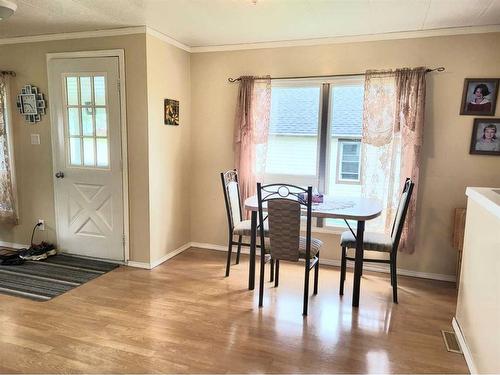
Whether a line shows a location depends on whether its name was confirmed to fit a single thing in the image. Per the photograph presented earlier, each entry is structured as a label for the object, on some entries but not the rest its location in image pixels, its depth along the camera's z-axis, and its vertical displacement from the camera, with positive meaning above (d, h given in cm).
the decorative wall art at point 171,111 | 379 +31
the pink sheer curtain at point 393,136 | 340 +9
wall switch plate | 398 -1
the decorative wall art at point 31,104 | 387 +37
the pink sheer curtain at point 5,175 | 401 -42
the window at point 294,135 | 385 +10
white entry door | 360 -15
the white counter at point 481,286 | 183 -79
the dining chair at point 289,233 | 270 -68
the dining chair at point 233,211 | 345 -67
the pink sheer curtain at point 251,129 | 393 +15
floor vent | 235 -129
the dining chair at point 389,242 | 292 -80
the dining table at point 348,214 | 285 -54
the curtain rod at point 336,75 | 336 +70
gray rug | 313 -130
